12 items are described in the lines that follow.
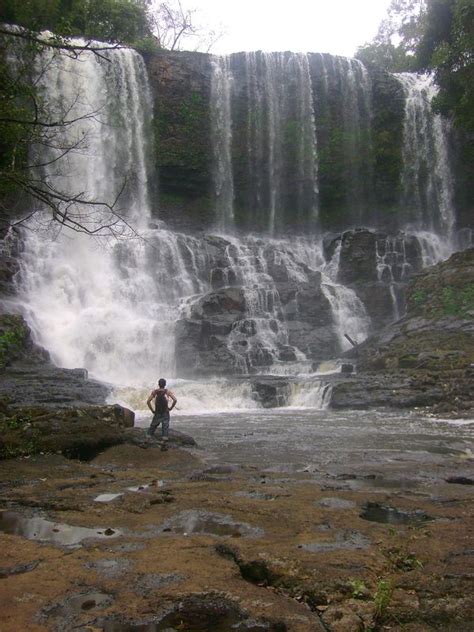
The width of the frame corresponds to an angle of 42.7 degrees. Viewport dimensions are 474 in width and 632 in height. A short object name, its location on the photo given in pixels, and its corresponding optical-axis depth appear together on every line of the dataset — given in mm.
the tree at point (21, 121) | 4996
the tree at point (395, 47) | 45094
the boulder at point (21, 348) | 18531
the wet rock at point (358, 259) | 30094
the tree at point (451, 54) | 23656
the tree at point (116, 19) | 31481
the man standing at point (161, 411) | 10000
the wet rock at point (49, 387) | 14461
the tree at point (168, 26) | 42250
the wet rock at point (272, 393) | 18156
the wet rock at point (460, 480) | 6832
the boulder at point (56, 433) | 8180
